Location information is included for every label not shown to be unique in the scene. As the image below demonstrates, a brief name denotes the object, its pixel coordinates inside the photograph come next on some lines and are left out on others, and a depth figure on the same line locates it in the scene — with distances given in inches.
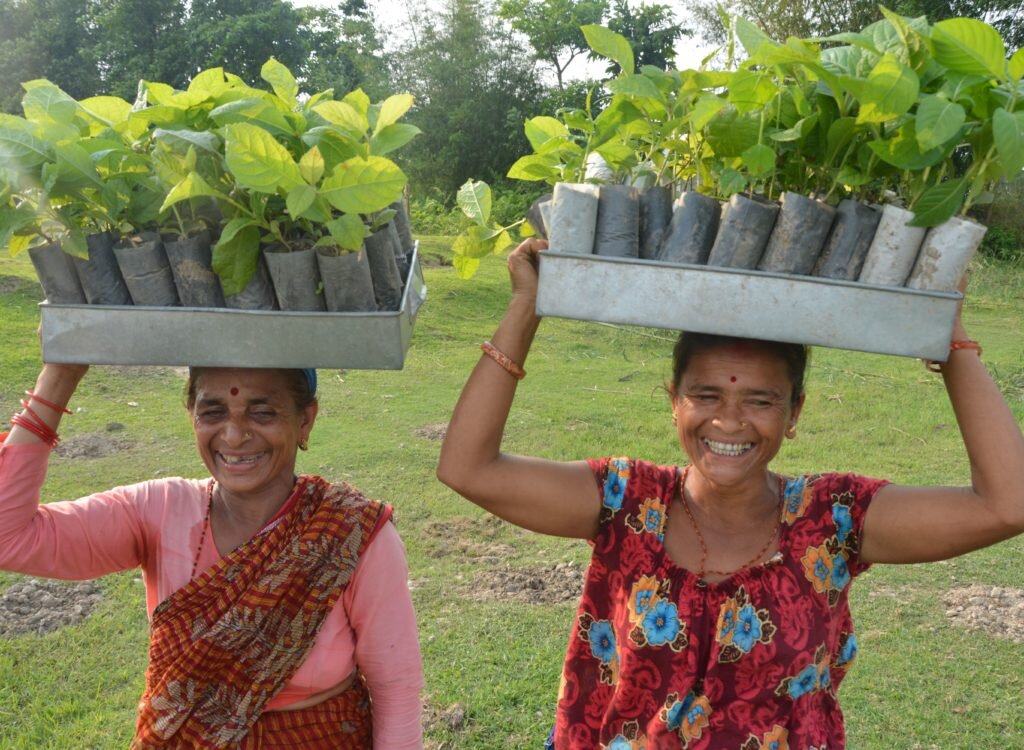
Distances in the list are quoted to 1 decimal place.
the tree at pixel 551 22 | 881.5
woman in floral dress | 74.5
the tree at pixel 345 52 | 961.5
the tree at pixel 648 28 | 872.3
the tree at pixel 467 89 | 887.1
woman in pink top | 76.7
